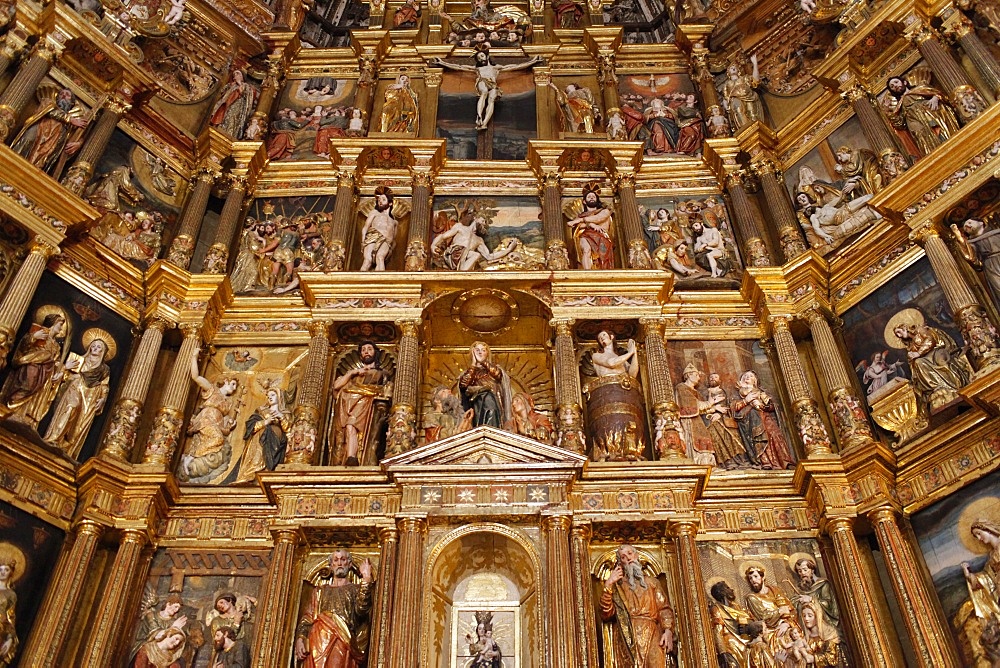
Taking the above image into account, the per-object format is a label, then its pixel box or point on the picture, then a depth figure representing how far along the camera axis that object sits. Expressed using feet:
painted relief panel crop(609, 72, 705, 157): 52.24
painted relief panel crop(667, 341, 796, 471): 37.78
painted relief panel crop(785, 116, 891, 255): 42.47
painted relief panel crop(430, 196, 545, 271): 45.60
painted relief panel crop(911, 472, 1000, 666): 29.01
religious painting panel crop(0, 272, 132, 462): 34.22
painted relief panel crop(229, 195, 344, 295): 44.91
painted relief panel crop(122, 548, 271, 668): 32.19
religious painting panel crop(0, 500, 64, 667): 29.89
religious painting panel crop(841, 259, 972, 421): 34.53
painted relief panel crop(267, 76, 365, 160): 52.26
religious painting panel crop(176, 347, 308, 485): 37.83
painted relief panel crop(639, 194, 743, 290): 44.93
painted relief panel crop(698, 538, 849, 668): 31.81
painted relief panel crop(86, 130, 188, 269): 42.22
